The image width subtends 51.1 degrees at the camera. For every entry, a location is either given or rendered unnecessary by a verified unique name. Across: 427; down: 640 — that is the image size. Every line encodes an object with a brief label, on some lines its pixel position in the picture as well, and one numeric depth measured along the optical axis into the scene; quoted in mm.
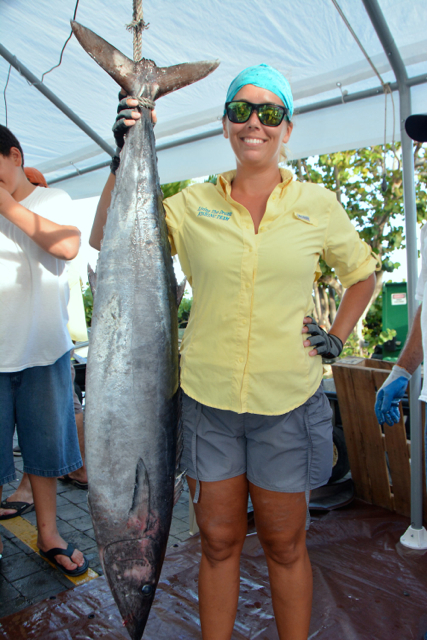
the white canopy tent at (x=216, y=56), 2607
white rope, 1461
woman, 1500
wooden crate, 2939
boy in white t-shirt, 2188
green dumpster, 6488
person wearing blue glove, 1999
